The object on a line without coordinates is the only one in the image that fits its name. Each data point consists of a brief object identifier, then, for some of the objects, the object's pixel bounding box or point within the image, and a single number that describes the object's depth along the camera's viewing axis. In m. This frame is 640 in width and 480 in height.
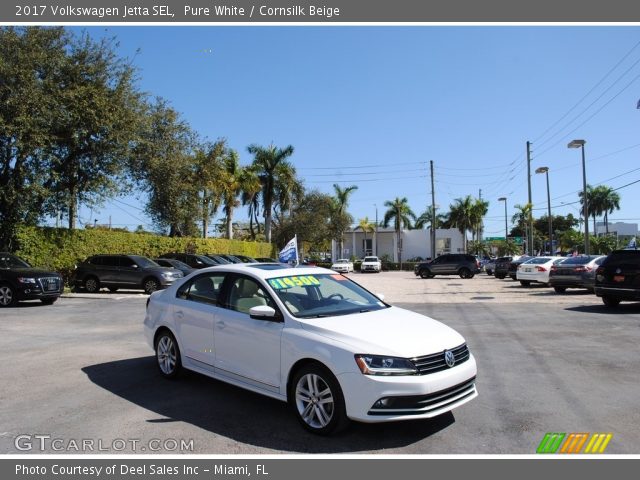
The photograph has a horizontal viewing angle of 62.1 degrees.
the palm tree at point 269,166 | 51.56
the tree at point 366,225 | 77.75
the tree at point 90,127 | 22.00
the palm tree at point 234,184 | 44.02
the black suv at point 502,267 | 35.78
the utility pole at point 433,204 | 55.88
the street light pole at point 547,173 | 38.88
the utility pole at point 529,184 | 40.09
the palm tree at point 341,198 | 68.50
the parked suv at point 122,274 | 21.45
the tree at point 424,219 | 96.38
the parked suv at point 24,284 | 15.66
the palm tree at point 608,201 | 108.75
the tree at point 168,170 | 28.56
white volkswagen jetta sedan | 4.64
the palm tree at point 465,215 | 77.75
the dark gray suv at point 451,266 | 39.56
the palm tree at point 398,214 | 74.69
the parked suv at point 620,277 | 14.08
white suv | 55.51
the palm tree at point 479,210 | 77.31
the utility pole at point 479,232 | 80.56
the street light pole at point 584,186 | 29.17
